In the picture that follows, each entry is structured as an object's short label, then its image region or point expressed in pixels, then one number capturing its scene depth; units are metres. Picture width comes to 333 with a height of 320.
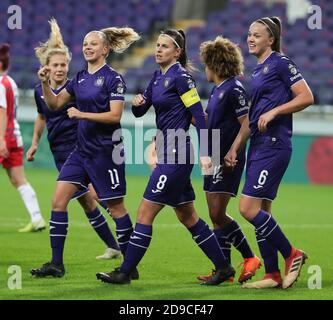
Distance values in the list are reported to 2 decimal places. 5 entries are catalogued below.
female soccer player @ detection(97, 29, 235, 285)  14.56
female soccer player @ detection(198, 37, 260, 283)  15.24
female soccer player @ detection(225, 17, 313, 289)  14.45
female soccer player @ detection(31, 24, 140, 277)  15.35
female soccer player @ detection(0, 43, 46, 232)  21.47
